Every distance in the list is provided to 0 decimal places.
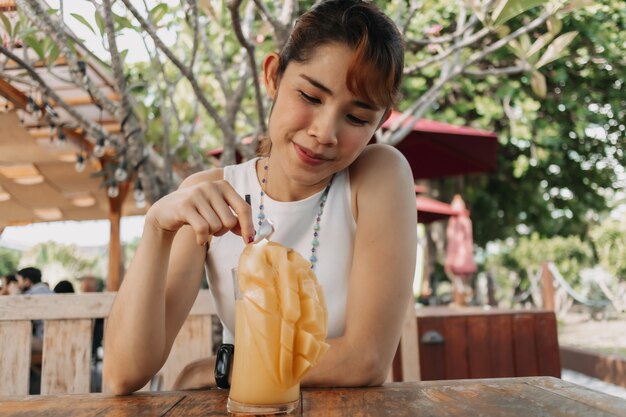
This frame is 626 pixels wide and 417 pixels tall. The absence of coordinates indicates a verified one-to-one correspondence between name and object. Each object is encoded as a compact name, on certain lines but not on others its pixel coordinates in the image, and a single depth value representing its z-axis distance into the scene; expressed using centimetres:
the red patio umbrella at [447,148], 422
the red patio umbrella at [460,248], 602
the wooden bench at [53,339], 179
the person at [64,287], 496
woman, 118
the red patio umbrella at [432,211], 546
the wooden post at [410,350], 248
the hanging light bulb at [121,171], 348
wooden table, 91
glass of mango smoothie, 87
